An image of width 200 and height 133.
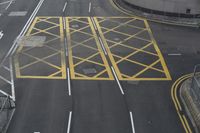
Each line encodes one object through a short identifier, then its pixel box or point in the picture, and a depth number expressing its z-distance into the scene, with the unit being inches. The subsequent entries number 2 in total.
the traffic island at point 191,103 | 957.8
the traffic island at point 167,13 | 1619.1
